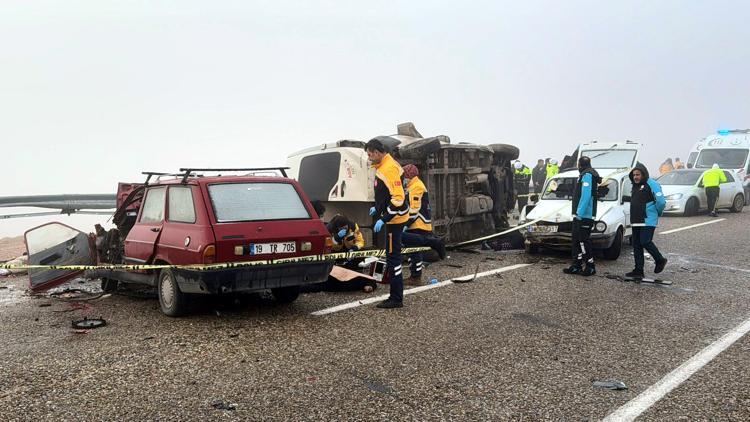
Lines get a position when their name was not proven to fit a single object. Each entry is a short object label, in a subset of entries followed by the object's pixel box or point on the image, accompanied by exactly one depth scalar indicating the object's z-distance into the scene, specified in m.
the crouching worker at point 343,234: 8.79
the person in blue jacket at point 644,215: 8.46
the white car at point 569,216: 10.13
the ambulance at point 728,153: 20.44
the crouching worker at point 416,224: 8.30
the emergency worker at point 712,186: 17.05
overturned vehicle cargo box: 9.92
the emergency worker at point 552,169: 20.31
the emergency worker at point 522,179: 19.61
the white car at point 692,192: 17.19
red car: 5.88
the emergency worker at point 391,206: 6.82
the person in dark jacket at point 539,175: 21.89
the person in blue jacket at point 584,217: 8.85
